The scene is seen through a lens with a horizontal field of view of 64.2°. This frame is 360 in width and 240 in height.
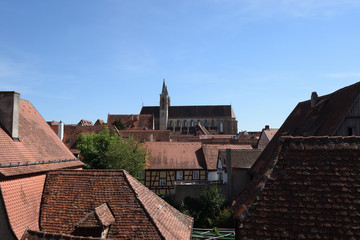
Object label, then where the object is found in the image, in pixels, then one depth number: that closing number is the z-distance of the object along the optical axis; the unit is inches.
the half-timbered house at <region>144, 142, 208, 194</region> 1296.8
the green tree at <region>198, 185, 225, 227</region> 1028.5
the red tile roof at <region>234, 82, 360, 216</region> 618.8
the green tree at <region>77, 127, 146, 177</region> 1108.5
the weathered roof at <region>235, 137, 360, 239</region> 187.8
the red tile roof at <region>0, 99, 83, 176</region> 410.1
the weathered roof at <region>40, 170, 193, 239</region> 373.4
